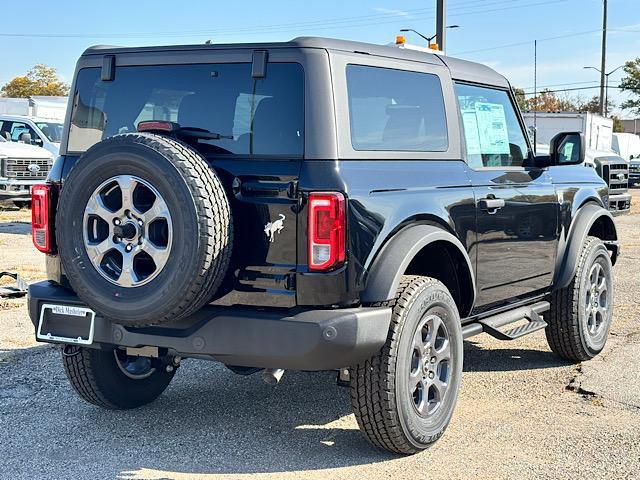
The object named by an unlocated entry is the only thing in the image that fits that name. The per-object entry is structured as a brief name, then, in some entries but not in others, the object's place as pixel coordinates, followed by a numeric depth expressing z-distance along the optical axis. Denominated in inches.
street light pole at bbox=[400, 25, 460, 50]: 836.9
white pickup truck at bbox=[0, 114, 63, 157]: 744.0
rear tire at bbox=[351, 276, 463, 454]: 161.5
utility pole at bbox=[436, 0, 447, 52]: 743.7
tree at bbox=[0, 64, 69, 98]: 3172.5
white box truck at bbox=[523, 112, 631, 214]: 614.5
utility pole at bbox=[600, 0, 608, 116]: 1847.9
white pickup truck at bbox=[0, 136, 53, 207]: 687.1
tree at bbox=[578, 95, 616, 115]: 3191.4
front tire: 237.8
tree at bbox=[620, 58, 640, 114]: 2930.6
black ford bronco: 151.3
